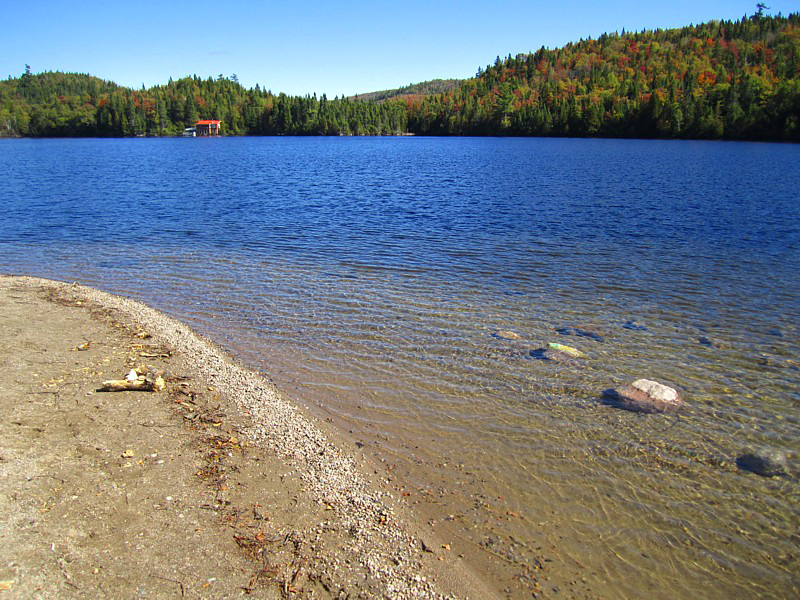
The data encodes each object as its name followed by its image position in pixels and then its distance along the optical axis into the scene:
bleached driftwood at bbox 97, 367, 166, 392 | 9.24
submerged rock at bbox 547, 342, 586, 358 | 11.78
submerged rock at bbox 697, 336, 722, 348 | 12.40
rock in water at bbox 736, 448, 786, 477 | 7.89
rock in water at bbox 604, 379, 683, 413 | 9.52
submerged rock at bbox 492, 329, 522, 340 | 12.80
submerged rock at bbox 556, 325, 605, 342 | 12.96
